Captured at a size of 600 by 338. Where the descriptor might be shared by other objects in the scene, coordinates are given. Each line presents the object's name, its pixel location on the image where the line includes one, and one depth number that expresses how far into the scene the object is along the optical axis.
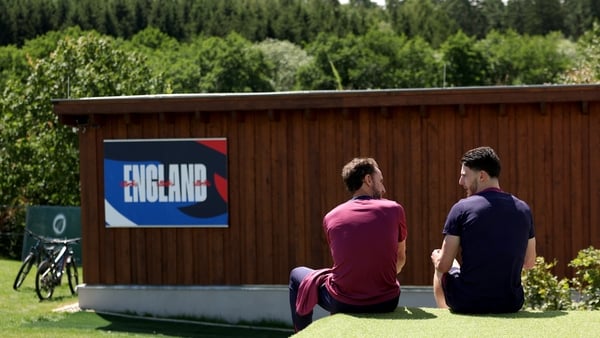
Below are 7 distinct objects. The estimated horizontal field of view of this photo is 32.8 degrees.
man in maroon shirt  6.25
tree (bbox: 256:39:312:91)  81.50
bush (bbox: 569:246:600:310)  9.70
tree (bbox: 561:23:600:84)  35.22
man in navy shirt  6.04
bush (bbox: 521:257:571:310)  9.81
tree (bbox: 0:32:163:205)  26.66
